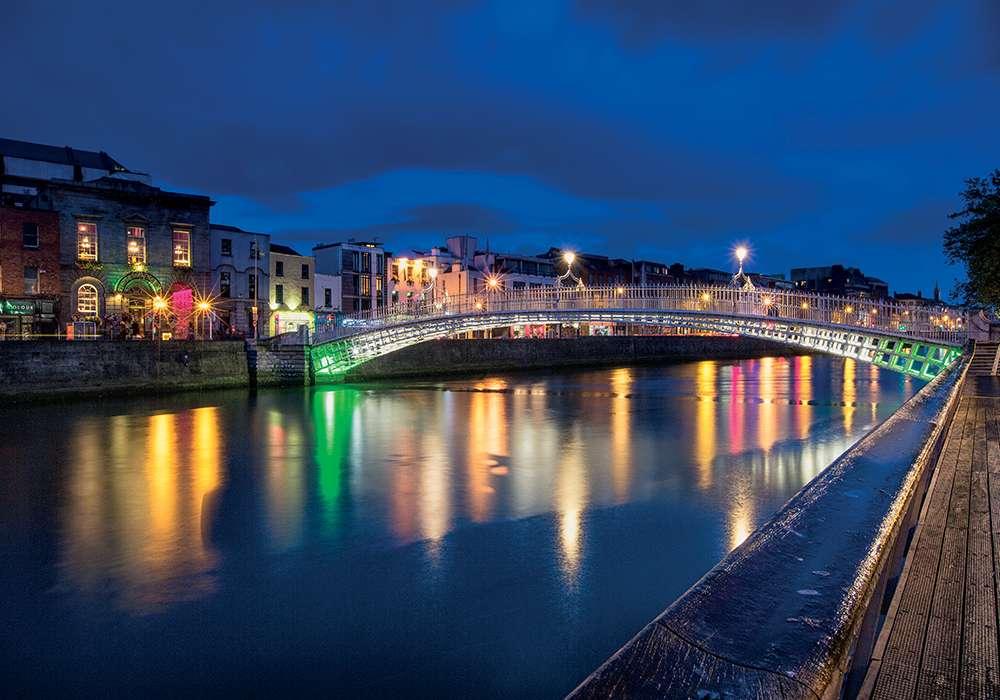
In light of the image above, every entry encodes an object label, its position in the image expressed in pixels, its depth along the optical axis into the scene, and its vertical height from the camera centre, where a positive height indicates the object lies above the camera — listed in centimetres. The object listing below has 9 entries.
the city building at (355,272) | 5400 +557
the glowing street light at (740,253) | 2639 +328
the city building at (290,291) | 4456 +340
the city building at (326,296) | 5050 +348
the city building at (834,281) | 12262 +1053
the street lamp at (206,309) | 3756 +185
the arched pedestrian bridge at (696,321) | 2459 +73
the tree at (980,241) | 2275 +345
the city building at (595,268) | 7150 +778
